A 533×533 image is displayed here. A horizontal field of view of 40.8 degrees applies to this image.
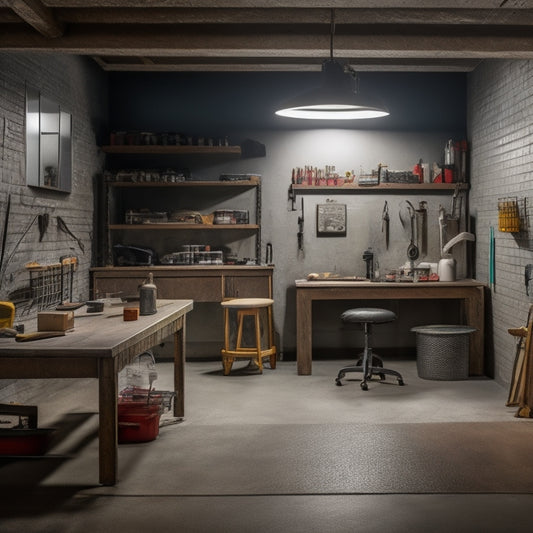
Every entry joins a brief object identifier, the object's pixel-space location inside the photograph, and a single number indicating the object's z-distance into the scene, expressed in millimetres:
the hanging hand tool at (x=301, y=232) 8172
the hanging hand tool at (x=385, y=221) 8195
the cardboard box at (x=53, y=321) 4211
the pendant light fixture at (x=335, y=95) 4586
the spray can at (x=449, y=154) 7985
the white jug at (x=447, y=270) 7531
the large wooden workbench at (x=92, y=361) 3727
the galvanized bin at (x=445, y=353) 6918
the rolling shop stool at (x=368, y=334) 6699
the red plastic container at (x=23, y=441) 4512
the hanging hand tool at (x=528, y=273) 5926
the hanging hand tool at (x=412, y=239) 8062
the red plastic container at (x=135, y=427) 4820
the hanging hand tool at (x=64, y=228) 6617
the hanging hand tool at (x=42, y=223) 6074
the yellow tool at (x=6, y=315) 4387
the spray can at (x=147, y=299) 4910
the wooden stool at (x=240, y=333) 7168
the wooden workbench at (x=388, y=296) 7234
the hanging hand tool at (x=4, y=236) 5297
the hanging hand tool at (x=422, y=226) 8148
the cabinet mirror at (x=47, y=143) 5863
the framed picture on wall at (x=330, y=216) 8195
